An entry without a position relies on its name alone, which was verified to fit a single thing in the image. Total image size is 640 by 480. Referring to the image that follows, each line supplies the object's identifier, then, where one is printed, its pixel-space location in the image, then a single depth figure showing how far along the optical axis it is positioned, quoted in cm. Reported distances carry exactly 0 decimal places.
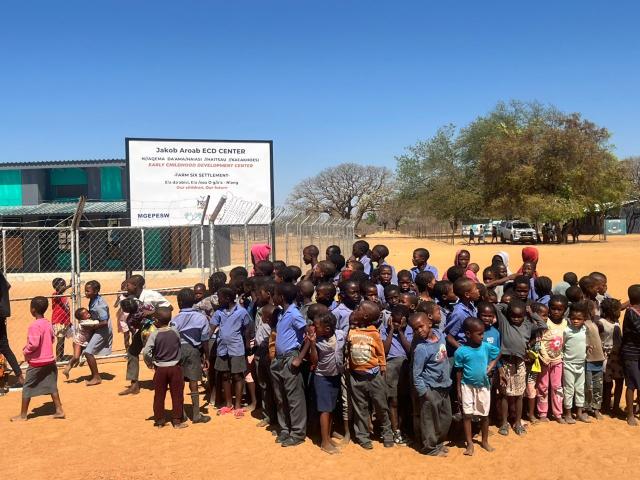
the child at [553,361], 535
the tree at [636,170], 6072
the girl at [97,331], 721
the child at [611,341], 557
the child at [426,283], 593
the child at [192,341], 580
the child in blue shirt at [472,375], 474
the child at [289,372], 504
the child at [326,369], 485
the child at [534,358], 522
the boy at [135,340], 687
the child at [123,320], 778
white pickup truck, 3641
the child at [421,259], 689
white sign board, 1572
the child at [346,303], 515
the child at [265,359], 539
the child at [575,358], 541
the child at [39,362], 577
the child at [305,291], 534
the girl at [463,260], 675
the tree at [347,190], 7062
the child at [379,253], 737
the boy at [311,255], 760
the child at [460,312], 506
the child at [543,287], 605
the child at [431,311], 489
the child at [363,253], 770
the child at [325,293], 507
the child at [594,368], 547
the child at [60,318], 779
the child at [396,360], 506
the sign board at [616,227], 4478
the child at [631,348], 532
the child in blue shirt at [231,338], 587
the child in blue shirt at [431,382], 469
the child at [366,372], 479
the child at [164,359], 543
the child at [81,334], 718
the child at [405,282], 592
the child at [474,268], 692
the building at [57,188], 2177
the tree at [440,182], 5109
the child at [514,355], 507
